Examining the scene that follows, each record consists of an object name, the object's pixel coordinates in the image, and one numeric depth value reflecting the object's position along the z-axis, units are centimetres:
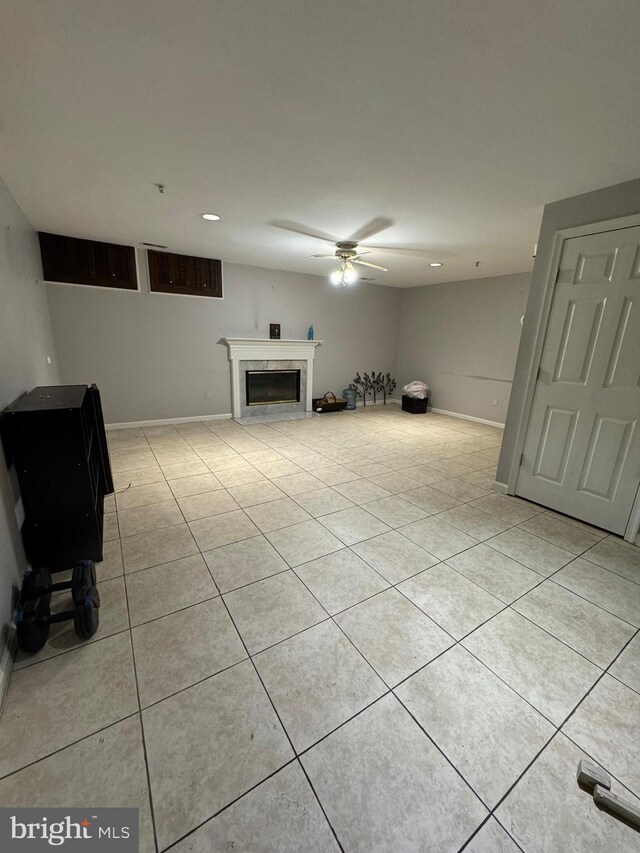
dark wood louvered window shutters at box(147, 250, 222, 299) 461
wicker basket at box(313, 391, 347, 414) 618
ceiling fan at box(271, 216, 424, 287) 324
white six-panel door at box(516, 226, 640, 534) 232
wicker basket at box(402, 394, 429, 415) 645
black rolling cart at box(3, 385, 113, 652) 167
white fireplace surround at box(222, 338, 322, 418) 536
